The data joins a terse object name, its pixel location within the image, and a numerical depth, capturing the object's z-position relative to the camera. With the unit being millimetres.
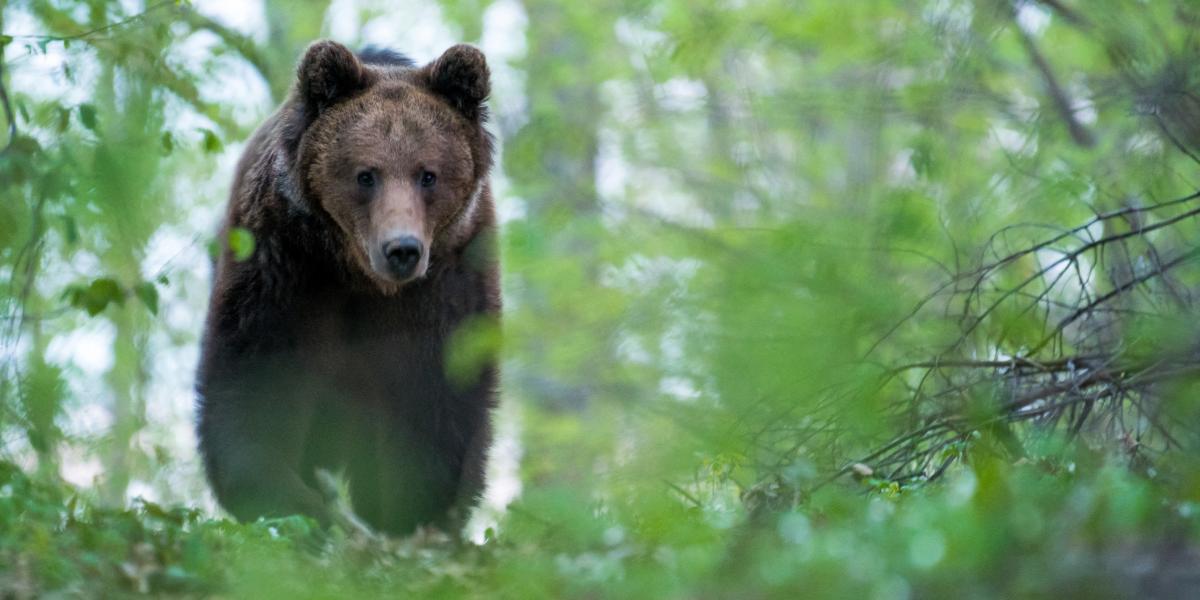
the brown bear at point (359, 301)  12703
